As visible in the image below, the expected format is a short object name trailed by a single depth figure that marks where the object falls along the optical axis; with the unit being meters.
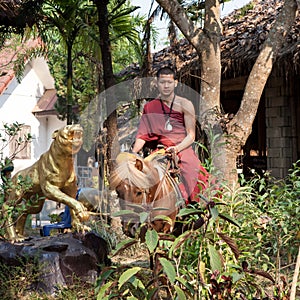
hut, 8.11
